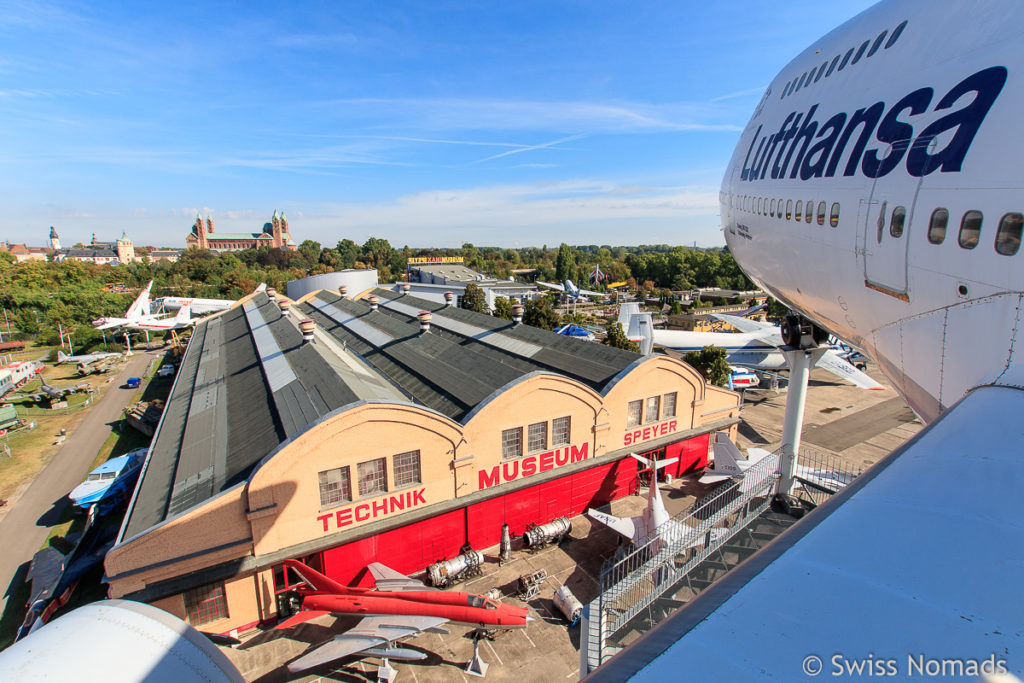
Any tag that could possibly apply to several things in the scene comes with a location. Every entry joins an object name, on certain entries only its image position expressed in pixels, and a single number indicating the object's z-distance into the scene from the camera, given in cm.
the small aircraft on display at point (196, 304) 7712
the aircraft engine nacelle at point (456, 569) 1900
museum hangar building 1641
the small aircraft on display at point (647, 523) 1979
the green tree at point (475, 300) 7262
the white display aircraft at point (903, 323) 262
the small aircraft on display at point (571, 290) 10888
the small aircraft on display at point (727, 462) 2511
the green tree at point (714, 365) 4241
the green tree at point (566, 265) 13596
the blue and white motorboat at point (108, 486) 2552
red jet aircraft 1535
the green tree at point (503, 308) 6683
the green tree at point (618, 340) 4594
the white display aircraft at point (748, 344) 4784
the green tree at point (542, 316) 6022
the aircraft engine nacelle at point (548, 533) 2122
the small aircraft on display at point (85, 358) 5688
